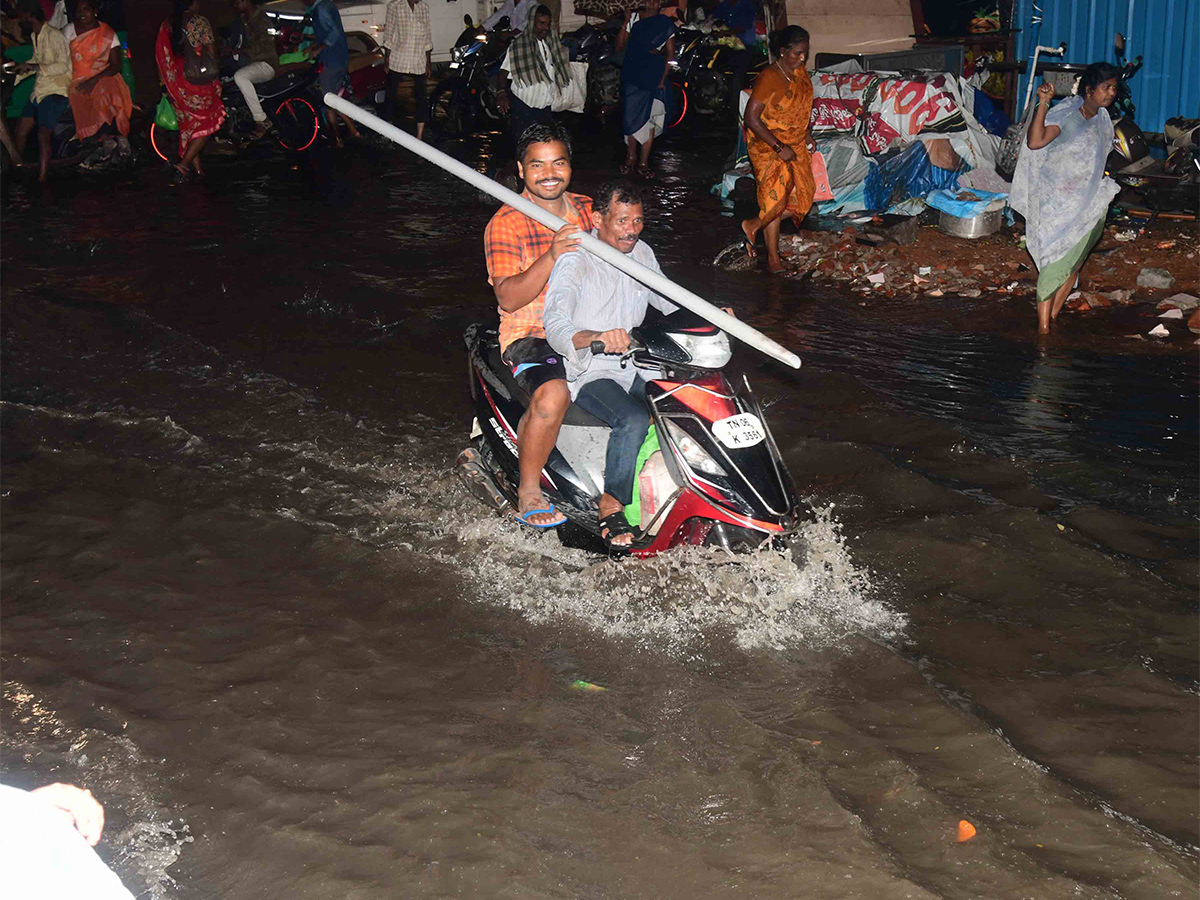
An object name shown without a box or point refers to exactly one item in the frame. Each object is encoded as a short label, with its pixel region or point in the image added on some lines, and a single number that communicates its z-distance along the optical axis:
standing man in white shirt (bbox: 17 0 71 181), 12.42
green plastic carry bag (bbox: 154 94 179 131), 13.09
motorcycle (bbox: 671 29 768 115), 15.25
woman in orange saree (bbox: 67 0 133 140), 12.40
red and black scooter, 3.65
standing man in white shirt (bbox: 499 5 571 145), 11.30
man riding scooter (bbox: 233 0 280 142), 13.41
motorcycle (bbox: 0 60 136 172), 12.87
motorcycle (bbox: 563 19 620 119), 15.84
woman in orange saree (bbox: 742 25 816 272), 8.02
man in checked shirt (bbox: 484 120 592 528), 3.93
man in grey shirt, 3.81
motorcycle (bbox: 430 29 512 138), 14.88
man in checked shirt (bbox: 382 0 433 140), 13.47
